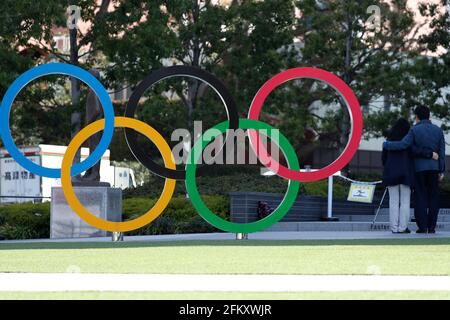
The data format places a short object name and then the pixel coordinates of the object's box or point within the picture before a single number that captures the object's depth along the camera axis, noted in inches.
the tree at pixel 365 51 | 1374.3
